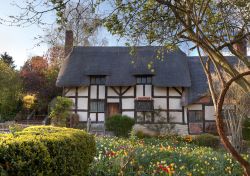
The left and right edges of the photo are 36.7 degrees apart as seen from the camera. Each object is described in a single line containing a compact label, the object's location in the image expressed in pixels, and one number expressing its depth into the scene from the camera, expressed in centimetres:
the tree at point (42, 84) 3294
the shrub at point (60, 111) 2095
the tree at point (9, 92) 3066
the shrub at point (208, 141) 2000
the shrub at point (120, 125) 2341
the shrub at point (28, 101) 3266
